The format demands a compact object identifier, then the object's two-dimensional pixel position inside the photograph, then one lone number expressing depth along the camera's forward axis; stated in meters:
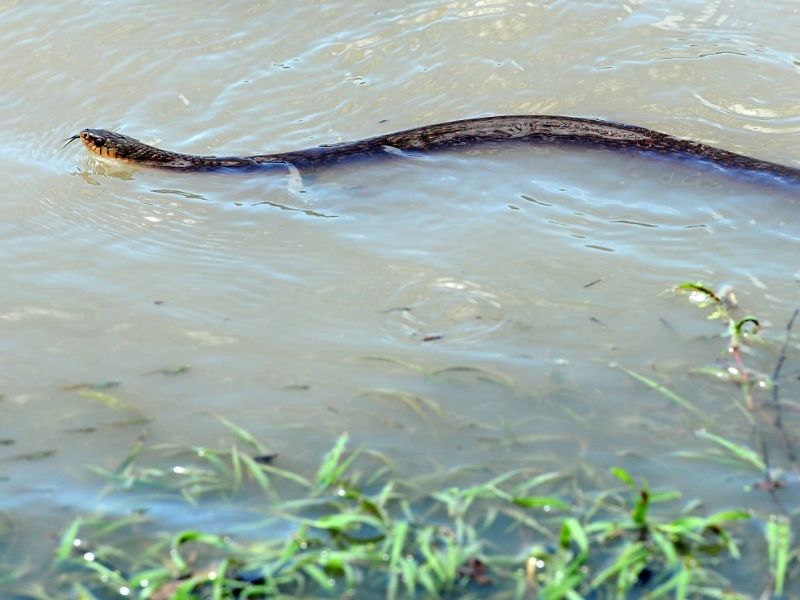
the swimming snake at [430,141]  11.67
